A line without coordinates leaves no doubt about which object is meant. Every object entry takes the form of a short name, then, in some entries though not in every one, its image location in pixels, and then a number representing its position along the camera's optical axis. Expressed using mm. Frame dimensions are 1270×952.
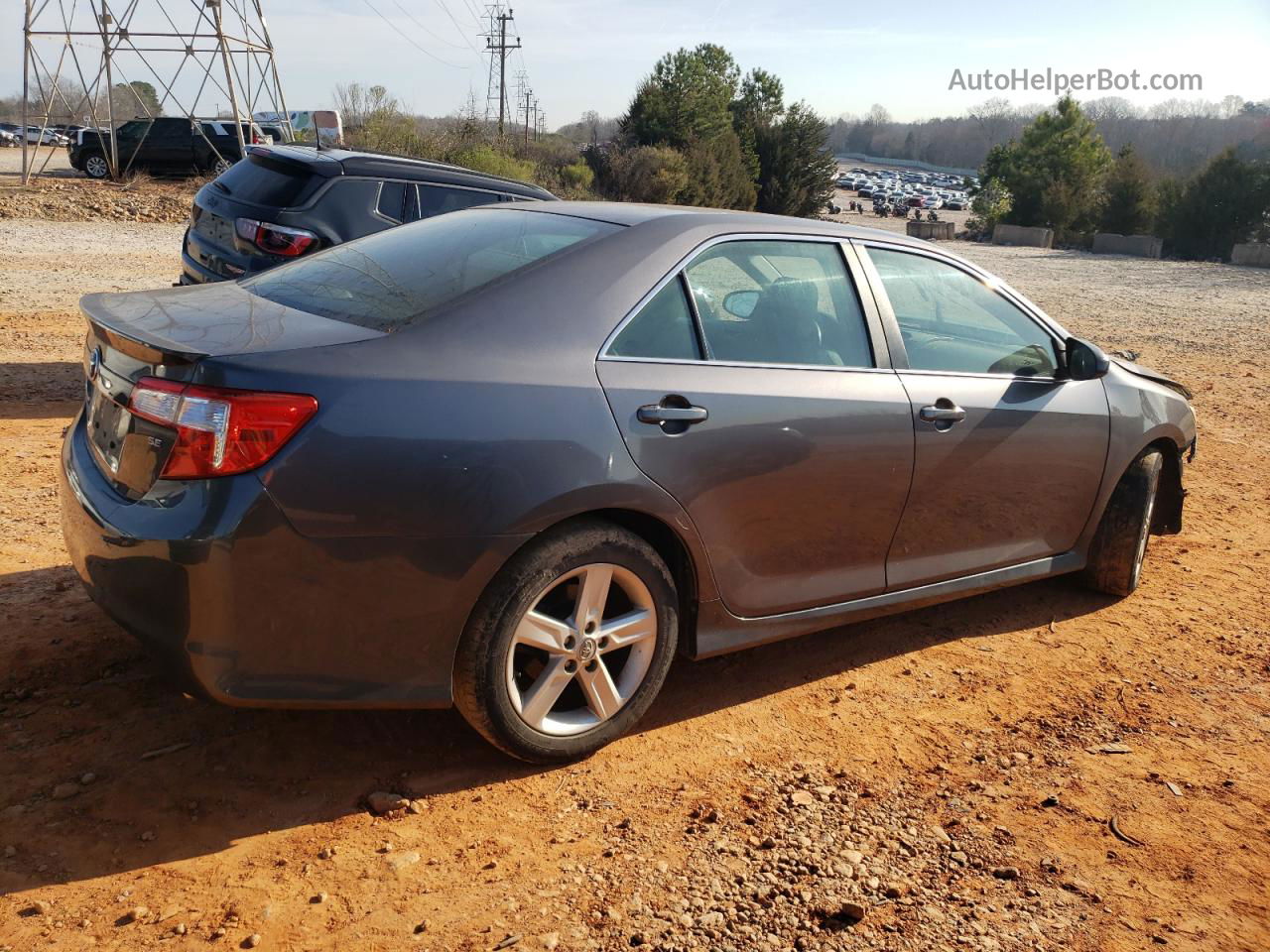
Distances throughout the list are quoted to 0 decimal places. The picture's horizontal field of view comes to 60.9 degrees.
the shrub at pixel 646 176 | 42219
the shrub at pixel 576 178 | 41069
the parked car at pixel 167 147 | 27156
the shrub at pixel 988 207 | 61334
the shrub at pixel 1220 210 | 46438
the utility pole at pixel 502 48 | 74775
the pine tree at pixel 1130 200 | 51125
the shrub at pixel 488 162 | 30234
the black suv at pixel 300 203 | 7055
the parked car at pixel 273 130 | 41750
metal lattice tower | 24641
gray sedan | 2674
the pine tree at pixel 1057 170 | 56656
